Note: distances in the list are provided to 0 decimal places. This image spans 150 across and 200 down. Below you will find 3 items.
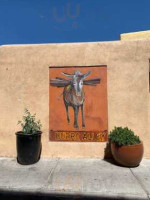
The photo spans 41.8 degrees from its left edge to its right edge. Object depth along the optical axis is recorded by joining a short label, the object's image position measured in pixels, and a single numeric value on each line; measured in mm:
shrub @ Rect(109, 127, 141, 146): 5047
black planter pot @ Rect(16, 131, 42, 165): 5289
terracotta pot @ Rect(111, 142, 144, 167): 4977
